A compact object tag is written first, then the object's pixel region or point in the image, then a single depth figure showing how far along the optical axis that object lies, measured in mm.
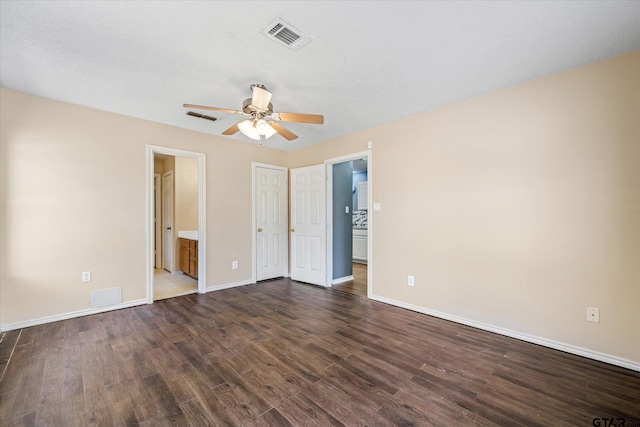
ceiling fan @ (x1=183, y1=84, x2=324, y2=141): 2381
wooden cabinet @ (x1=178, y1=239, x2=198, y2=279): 4718
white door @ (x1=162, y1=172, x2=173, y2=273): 5555
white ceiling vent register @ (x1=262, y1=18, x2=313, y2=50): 1831
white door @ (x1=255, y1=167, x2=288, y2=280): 4812
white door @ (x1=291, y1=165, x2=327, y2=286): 4500
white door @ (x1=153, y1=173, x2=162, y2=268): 6012
